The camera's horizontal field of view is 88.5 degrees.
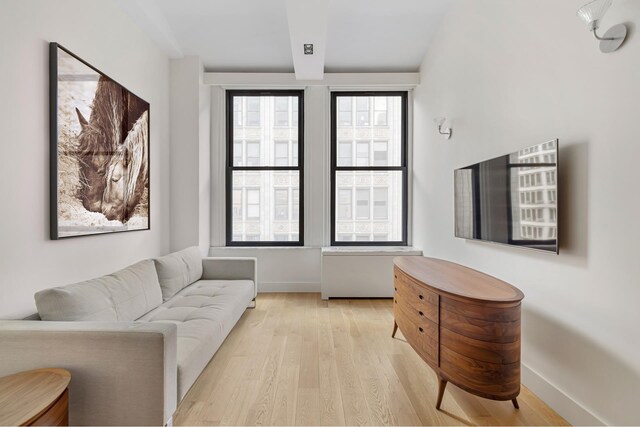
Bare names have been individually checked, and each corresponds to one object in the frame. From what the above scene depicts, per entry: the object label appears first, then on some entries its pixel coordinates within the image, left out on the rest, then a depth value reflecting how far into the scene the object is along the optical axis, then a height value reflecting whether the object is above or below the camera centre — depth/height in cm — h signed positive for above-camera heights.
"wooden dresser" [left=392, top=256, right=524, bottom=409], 175 -70
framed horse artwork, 212 +47
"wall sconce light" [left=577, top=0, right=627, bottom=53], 149 +88
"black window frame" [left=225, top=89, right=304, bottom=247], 461 +62
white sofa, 153 -69
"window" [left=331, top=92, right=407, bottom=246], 469 +54
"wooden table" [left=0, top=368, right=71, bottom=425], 118 -72
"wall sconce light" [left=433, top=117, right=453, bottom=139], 334 +85
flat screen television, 188 +8
